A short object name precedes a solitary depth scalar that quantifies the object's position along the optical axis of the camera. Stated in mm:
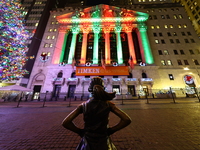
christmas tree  13156
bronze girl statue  1110
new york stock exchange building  20578
